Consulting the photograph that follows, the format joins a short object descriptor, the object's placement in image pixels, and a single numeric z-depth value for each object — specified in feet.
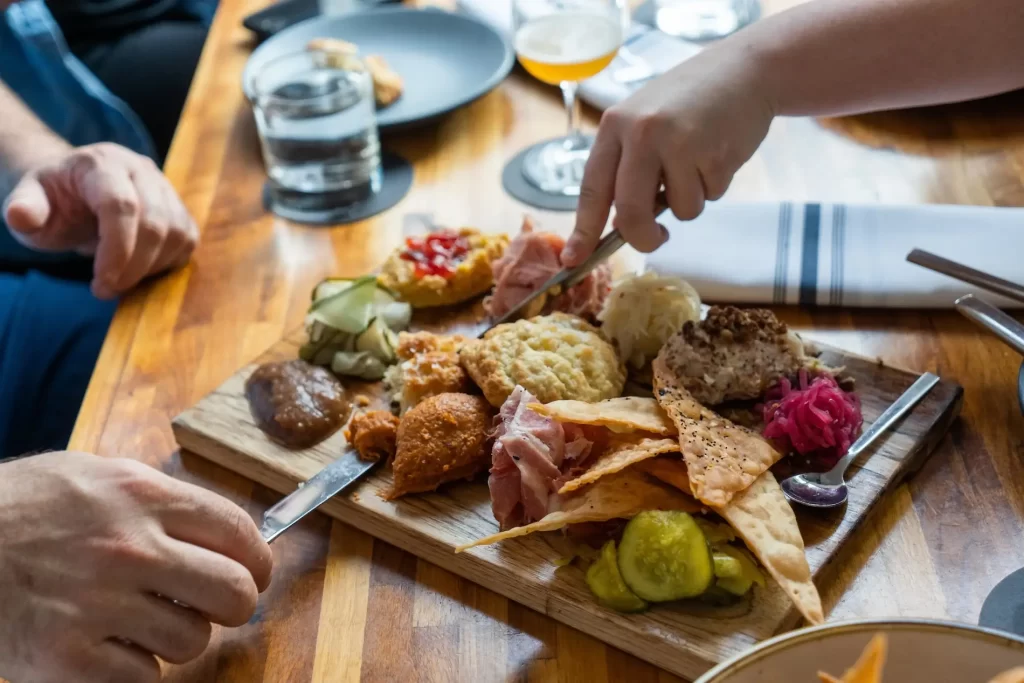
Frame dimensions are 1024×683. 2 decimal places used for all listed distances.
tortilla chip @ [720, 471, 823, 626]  1.97
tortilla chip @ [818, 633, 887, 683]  1.36
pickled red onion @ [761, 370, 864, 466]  2.22
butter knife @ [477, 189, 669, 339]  2.46
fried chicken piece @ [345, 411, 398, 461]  2.32
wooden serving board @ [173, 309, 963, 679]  2.04
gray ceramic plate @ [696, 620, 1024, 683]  1.67
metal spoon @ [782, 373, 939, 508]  2.16
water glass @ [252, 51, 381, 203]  2.91
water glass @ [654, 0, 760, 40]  3.38
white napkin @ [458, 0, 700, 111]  3.16
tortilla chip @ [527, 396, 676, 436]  2.17
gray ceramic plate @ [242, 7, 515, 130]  3.22
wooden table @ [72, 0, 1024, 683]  2.09
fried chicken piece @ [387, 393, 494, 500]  2.24
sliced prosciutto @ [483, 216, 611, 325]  2.54
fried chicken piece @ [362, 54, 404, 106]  3.22
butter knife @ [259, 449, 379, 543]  2.20
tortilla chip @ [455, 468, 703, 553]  2.09
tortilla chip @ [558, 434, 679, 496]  2.10
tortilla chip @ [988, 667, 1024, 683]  1.42
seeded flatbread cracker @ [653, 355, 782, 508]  2.07
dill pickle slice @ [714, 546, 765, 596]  2.04
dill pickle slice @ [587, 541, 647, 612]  2.05
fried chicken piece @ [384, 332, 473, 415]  2.37
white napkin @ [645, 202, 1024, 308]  2.53
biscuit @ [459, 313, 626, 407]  2.30
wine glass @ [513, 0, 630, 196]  2.86
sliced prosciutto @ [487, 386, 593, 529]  2.16
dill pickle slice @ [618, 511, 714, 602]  2.01
